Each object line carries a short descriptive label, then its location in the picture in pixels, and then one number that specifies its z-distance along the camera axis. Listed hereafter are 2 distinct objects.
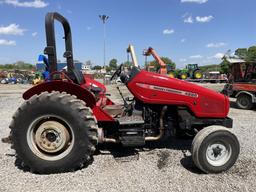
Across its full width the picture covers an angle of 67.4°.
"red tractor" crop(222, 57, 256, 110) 7.98
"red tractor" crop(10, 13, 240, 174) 2.70
